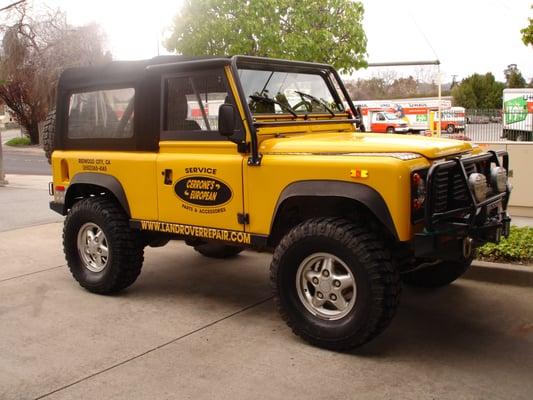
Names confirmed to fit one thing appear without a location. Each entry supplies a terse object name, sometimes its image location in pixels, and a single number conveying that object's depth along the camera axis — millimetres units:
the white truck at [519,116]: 23641
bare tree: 36656
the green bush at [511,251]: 5875
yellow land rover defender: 4098
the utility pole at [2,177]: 15812
